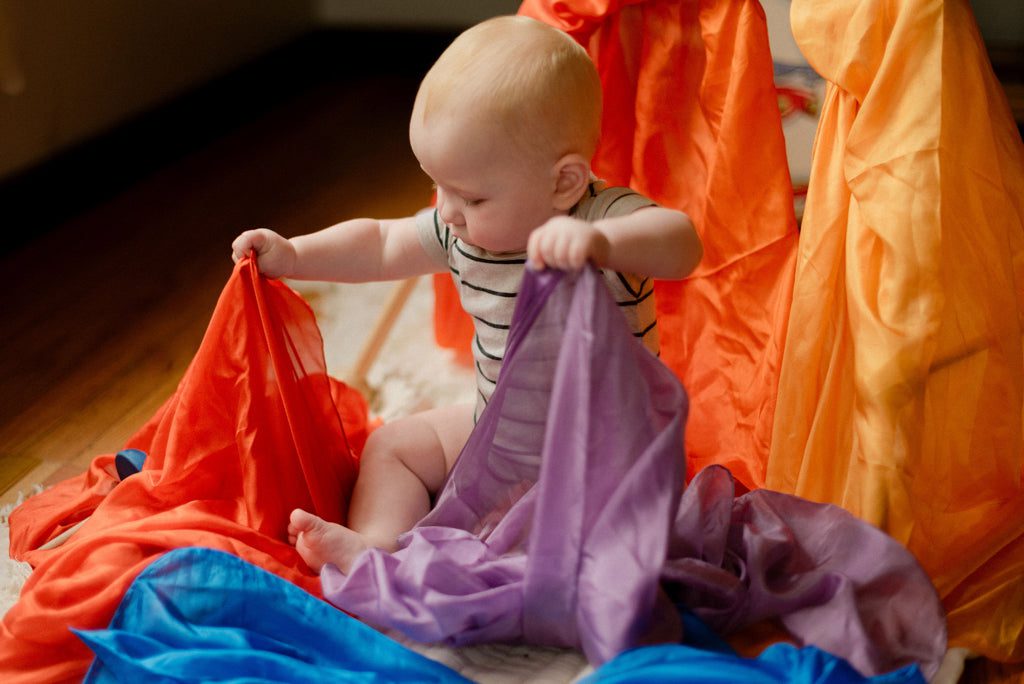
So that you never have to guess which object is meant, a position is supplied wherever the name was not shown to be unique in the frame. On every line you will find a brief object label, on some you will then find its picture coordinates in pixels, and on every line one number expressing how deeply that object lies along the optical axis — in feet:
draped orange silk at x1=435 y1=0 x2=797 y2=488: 3.23
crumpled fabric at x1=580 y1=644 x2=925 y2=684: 2.20
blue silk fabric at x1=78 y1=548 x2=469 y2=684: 2.39
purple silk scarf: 2.32
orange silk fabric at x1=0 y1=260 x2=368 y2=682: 2.70
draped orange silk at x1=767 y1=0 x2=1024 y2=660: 2.62
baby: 2.54
